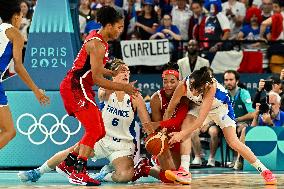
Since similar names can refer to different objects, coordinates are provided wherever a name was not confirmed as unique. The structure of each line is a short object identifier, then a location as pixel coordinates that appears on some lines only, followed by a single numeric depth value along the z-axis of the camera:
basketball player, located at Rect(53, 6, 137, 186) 10.34
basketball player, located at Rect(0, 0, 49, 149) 10.23
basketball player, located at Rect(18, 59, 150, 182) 11.15
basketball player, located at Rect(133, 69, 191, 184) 11.10
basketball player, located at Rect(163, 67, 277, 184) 10.84
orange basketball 10.88
